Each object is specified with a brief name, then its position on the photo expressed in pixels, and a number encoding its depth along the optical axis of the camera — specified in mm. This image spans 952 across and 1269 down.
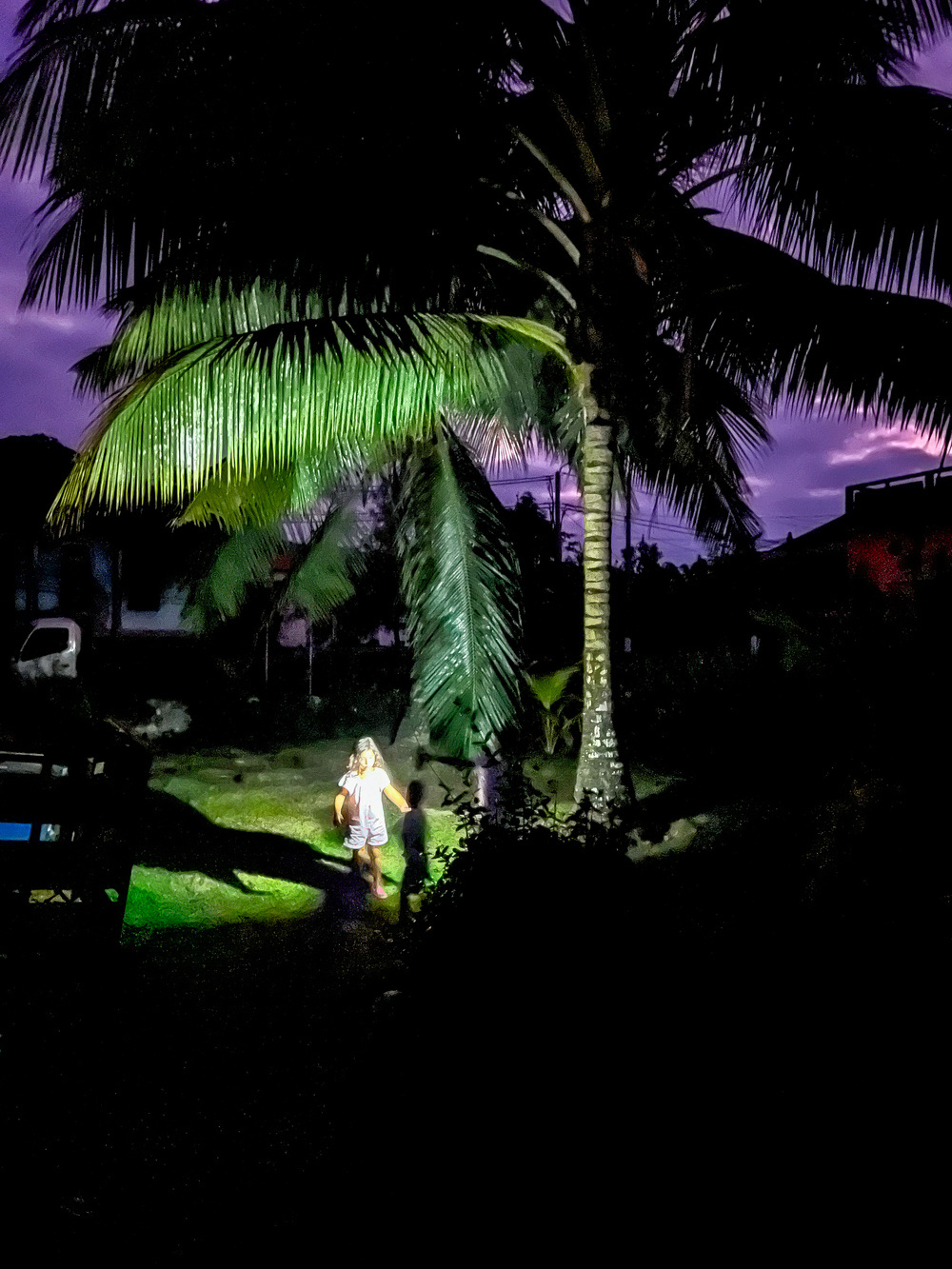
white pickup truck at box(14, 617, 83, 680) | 16281
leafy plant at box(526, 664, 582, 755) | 10047
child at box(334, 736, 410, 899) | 7180
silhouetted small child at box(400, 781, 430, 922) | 6770
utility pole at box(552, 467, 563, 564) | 21581
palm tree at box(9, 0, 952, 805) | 5469
